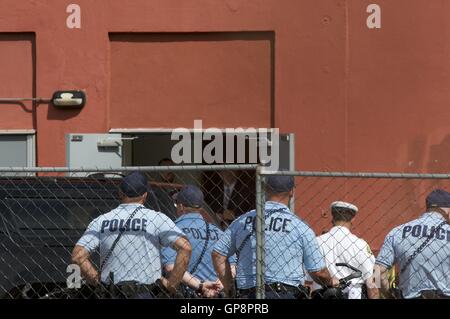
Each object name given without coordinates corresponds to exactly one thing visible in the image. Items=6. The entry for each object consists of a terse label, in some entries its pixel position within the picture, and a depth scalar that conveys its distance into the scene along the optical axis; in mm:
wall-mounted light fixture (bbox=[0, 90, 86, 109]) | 27094
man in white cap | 18359
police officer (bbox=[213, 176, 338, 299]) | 15336
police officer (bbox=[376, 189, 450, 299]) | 15656
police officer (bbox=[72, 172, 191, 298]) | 15391
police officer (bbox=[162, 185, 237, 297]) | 17562
